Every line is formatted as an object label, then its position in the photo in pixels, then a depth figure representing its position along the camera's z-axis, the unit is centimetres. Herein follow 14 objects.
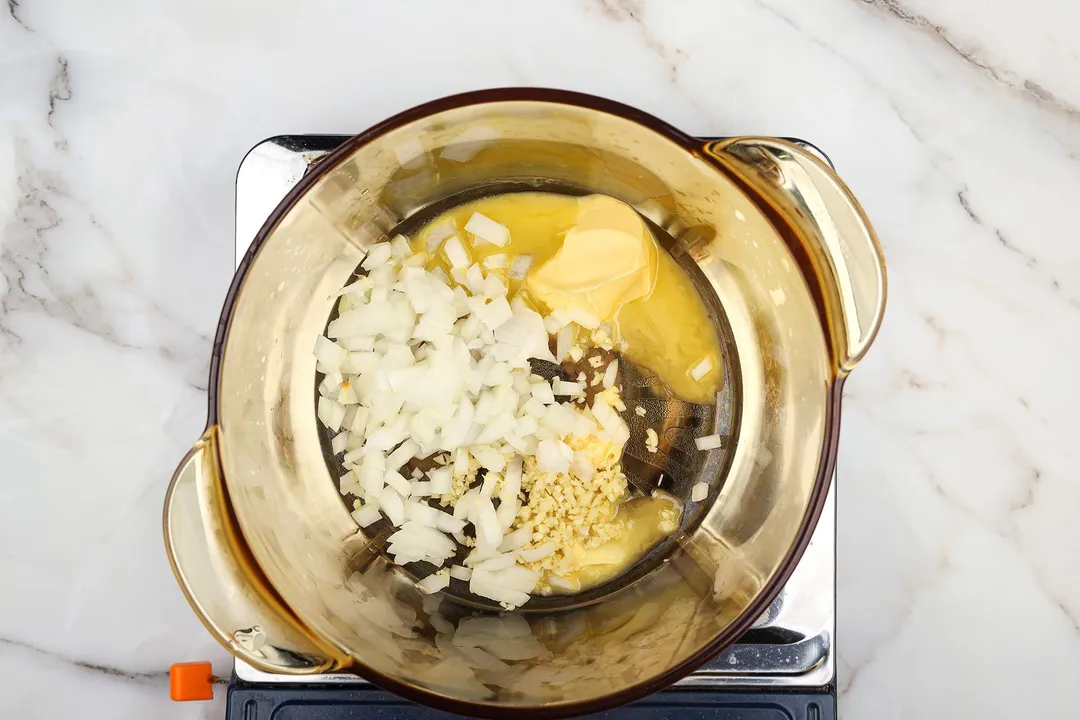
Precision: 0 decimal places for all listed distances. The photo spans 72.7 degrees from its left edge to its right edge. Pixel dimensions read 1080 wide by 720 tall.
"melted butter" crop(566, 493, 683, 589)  81
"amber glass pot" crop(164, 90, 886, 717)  62
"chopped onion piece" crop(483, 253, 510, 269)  83
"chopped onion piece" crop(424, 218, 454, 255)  84
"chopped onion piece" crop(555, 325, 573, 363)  82
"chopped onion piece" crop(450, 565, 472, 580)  81
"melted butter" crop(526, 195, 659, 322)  79
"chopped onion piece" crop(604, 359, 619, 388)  83
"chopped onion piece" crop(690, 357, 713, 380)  84
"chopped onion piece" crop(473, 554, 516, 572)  80
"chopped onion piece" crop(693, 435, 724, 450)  84
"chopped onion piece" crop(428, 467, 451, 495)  81
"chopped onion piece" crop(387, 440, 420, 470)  81
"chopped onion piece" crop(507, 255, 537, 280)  83
